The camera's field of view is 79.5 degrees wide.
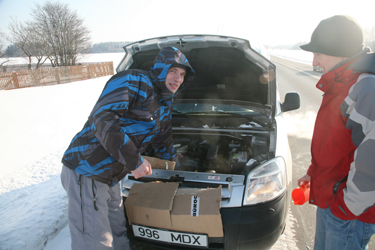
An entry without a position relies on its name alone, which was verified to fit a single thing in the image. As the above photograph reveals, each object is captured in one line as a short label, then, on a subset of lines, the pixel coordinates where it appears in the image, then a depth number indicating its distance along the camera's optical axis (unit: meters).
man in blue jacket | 1.45
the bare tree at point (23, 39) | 24.19
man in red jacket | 1.05
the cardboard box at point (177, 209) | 1.66
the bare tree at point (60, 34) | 26.36
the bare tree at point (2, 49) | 23.81
